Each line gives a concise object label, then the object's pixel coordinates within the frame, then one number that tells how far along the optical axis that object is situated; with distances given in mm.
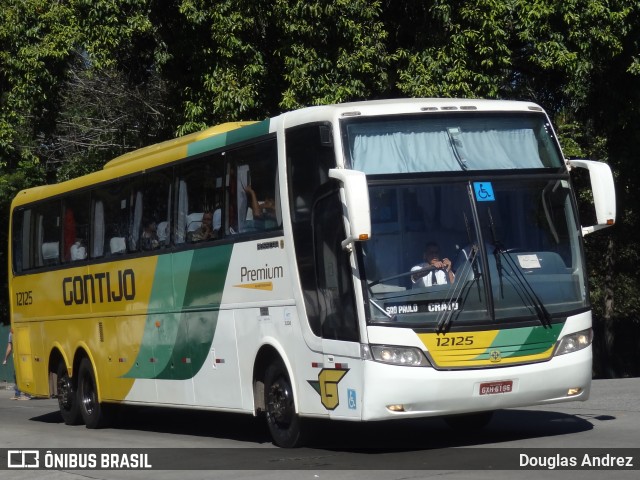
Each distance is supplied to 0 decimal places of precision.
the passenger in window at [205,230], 13227
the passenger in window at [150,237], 14625
